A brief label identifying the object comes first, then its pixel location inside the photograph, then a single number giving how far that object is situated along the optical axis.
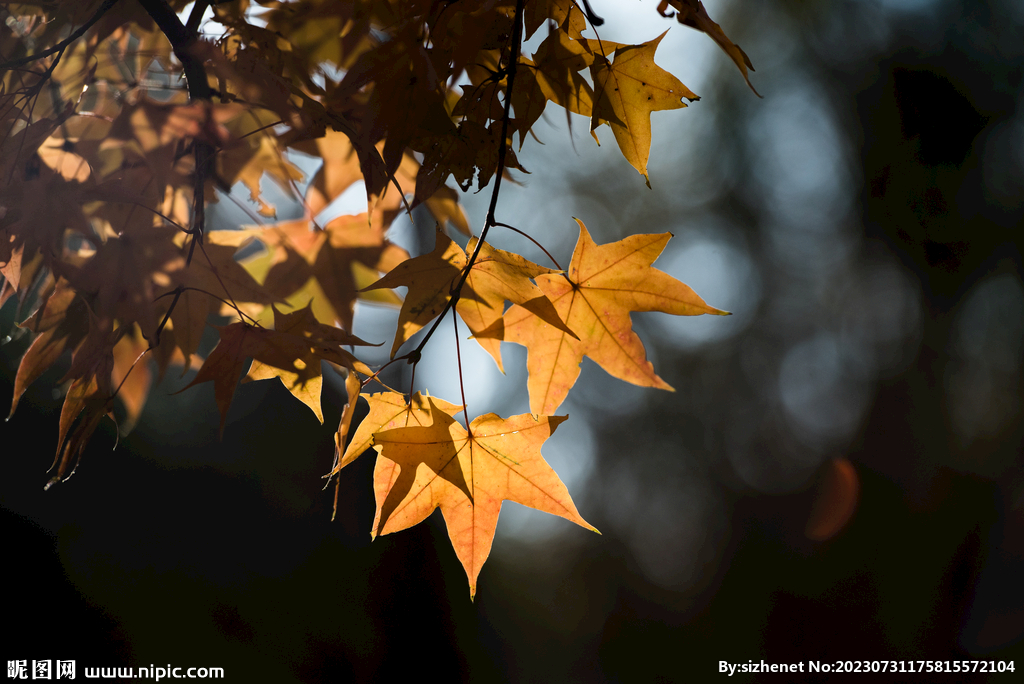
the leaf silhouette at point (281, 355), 1.02
